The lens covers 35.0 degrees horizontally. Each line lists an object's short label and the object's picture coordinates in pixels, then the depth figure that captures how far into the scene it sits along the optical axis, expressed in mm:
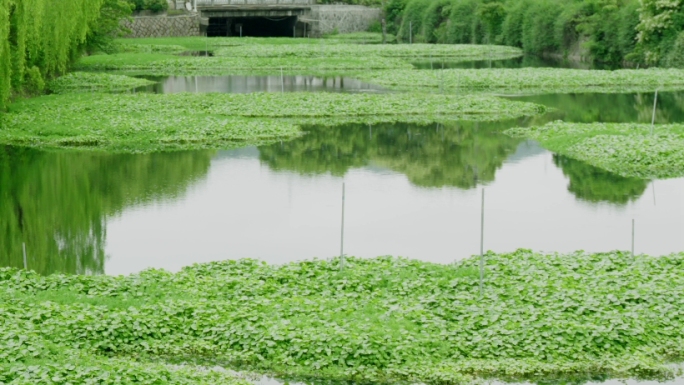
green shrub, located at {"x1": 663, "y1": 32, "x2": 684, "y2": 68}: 53719
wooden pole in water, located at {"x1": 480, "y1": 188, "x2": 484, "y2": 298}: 16041
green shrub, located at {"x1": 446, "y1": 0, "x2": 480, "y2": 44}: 84250
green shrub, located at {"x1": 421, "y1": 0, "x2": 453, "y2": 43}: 86625
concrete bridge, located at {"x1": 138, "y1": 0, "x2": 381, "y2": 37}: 81062
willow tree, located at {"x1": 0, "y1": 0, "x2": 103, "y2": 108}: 30645
